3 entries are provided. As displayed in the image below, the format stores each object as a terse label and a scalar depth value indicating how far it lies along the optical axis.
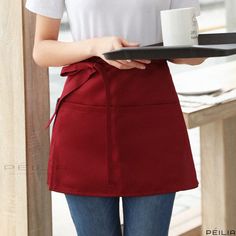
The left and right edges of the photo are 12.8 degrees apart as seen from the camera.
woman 2.82
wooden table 4.13
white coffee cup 2.75
